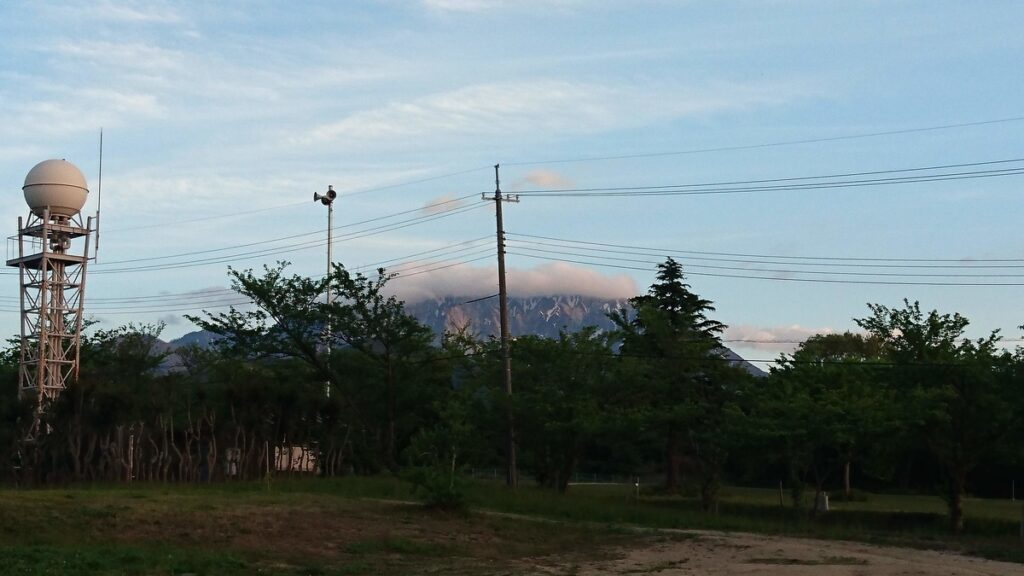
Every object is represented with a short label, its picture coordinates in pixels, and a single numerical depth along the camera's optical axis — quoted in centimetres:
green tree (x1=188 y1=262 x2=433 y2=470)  4875
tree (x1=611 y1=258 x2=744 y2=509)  4056
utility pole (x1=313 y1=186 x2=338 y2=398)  5833
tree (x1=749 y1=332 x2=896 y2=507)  3666
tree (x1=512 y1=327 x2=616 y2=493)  4234
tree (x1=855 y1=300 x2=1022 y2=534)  3688
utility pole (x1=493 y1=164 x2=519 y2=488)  4209
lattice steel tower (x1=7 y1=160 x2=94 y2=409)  4806
